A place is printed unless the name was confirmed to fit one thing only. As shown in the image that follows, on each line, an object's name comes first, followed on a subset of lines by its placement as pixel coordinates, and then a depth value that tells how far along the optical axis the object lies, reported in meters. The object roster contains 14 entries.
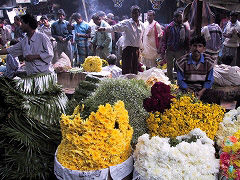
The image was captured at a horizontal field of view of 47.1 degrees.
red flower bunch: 2.71
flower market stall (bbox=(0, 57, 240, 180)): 2.21
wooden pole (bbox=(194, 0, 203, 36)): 5.09
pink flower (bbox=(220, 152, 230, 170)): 2.16
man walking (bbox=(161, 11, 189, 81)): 6.93
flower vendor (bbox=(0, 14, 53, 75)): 4.45
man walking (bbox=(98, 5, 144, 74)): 6.66
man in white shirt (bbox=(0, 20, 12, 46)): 12.63
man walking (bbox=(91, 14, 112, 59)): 8.62
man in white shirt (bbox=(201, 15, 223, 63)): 6.45
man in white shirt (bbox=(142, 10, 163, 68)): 8.15
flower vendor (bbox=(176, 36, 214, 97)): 3.85
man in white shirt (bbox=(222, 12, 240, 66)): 8.38
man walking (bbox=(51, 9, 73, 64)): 9.08
